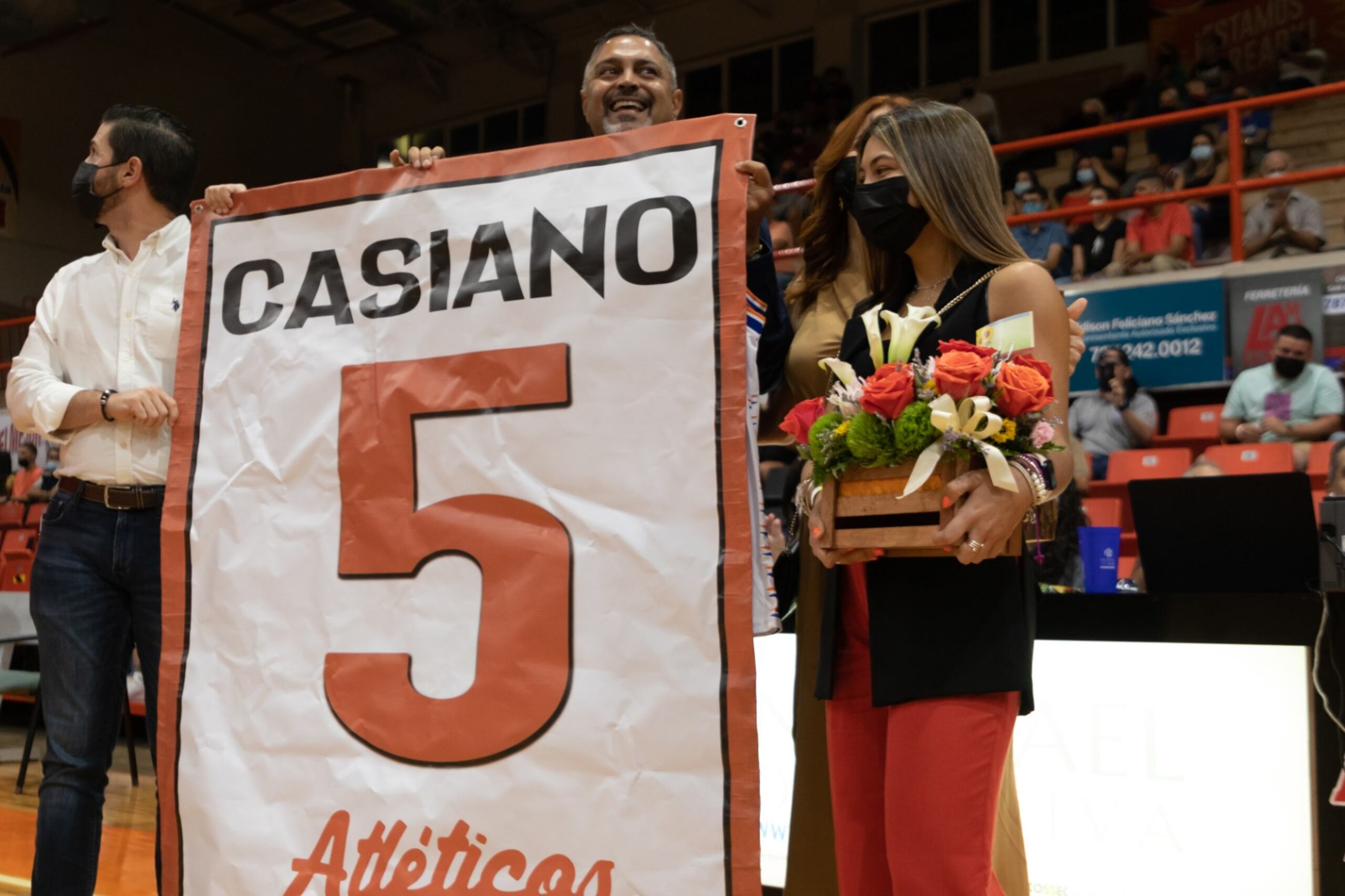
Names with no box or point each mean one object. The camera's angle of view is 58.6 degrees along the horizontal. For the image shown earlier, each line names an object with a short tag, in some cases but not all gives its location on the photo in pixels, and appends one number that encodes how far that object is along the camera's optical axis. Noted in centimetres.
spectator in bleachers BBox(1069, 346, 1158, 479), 639
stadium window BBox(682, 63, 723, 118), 1284
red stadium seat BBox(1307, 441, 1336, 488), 539
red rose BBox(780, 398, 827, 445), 156
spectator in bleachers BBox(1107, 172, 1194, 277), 670
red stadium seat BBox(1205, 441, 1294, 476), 557
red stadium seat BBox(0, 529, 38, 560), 835
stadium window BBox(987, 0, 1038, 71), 1123
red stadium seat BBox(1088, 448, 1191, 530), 611
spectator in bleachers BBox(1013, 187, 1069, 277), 727
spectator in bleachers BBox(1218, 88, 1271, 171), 766
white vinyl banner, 168
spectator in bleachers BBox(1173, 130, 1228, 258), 680
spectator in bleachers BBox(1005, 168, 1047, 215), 835
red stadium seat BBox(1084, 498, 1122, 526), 592
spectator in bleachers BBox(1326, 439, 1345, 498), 411
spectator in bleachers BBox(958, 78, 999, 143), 993
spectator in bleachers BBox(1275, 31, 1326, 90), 863
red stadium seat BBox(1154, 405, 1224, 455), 634
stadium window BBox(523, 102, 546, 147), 1375
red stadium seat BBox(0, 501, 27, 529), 930
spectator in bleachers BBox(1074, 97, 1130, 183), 859
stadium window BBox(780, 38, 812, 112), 1228
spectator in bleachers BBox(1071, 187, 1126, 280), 714
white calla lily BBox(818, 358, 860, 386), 150
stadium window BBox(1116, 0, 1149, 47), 1071
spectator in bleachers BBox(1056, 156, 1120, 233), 846
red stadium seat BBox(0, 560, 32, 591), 738
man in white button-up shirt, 206
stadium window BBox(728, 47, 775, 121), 1251
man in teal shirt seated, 573
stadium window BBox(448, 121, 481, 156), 1423
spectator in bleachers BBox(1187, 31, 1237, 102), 923
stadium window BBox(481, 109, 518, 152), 1400
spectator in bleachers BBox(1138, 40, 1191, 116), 955
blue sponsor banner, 628
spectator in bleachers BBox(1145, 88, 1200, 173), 803
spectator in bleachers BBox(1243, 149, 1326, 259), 633
